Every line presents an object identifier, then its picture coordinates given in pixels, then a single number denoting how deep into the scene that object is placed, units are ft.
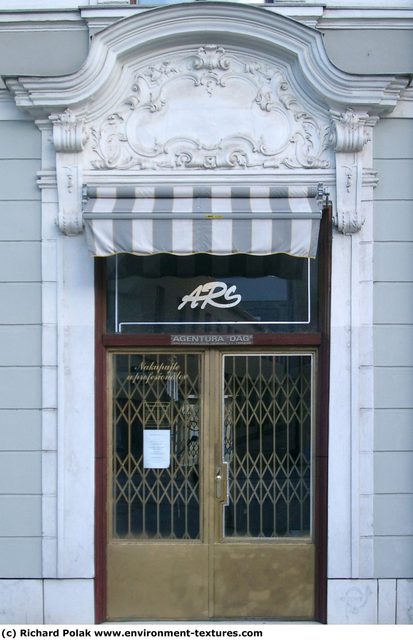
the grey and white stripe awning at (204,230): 24.12
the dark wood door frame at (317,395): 25.05
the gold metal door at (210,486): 25.32
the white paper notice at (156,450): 25.55
